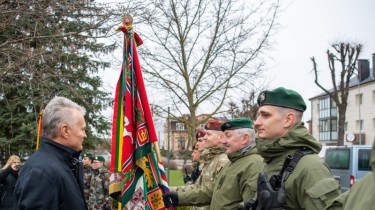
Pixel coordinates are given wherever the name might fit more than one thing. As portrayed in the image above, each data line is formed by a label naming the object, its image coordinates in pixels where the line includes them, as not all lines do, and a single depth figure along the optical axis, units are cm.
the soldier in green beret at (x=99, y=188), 977
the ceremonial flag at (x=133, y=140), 473
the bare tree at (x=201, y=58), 1509
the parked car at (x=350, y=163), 1359
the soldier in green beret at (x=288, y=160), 291
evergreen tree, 765
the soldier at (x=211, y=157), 559
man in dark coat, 313
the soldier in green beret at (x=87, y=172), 1006
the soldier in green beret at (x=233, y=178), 440
